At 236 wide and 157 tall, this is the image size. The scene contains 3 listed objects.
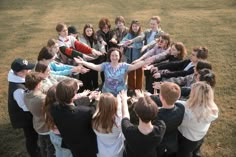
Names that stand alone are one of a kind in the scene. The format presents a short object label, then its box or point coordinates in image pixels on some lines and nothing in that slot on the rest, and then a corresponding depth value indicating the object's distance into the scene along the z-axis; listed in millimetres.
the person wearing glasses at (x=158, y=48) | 6434
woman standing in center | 5668
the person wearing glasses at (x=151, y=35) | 7174
